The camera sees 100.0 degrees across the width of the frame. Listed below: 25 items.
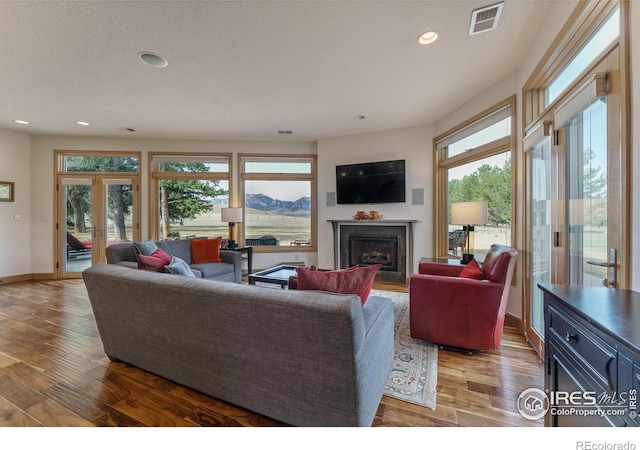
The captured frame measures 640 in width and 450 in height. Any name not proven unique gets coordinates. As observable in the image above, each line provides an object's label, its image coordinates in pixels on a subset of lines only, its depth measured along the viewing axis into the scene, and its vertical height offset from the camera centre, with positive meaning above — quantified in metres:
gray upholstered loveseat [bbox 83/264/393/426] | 1.26 -0.64
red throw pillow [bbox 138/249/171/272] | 2.60 -0.39
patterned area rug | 1.76 -1.12
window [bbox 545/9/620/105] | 1.47 +1.09
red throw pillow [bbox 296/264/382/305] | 1.49 -0.32
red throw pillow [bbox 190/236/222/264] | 4.36 -0.44
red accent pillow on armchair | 2.32 -0.44
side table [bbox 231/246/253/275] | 4.94 -0.56
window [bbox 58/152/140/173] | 5.16 +1.20
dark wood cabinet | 0.76 -0.45
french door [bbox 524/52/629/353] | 1.38 +0.18
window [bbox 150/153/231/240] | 5.34 +0.62
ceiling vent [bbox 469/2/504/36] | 1.95 +1.56
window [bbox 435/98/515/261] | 3.16 +0.66
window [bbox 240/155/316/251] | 5.59 +0.43
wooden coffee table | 2.95 -0.62
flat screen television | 4.79 +0.75
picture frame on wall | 4.67 +0.60
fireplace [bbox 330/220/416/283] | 4.71 -0.42
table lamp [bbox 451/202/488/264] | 2.72 +0.10
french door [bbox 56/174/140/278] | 5.12 +0.14
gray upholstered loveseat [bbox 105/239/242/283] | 3.58 -0.50
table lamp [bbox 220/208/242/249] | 5.00 +0.14
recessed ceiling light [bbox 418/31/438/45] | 2.21 +1.56
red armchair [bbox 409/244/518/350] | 2.16 -0.70
